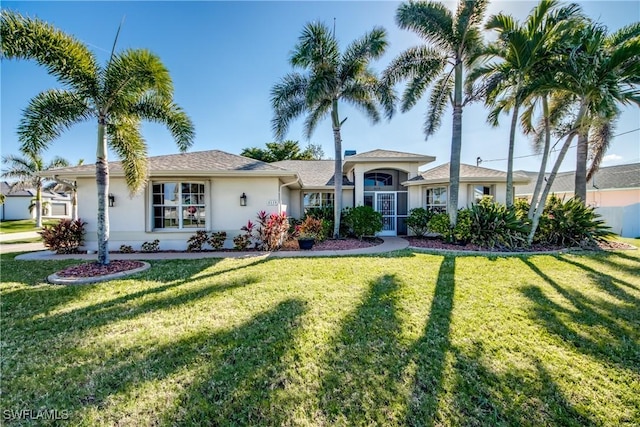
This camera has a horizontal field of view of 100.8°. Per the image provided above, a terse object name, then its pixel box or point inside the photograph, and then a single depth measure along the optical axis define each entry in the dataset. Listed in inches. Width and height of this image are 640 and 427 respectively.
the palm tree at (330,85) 476.4
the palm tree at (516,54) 384.8
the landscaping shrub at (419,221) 552.4
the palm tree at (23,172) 999.3
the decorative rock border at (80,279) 261.7
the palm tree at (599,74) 341.1
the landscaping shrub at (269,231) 422.3
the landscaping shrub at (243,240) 426.9
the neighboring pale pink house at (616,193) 688.4
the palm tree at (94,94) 254.5
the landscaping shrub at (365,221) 515.8
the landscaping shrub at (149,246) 426.2
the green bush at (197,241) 424.8
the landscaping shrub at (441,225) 472.1
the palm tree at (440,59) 432.8
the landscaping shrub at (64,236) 405.4
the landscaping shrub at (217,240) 427.5
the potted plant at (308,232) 434.6
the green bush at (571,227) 442.9
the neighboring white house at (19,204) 1370.7
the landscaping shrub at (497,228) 431.2
